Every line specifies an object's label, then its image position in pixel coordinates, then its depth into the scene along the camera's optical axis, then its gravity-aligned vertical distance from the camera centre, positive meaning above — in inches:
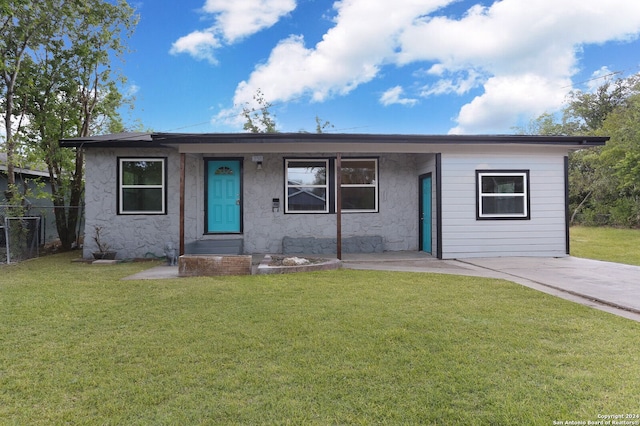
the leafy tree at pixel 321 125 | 997.2 +248.9
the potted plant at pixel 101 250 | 329.7 -30.1
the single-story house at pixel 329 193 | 314.3 +21.9
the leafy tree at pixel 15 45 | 351.9 +173.7
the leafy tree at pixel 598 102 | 922.7 +292.5
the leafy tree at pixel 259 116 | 962.1 +263.7
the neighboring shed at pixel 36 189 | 384.8 +34.8
